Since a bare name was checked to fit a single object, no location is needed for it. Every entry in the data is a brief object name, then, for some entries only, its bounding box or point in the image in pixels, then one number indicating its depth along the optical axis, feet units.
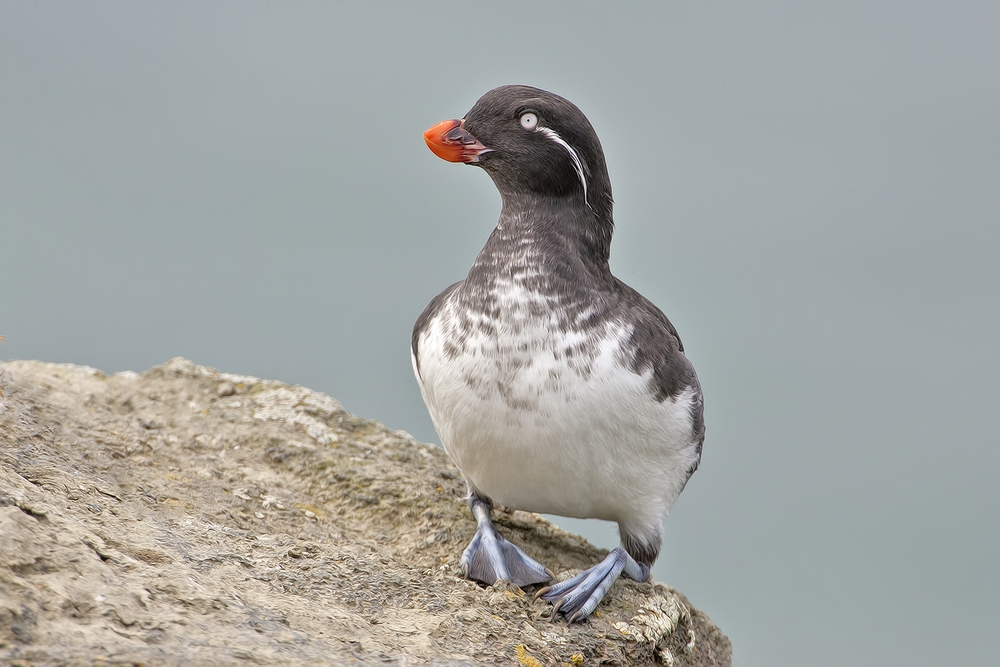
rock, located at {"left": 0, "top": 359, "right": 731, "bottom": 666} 20.76
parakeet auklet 28.35
